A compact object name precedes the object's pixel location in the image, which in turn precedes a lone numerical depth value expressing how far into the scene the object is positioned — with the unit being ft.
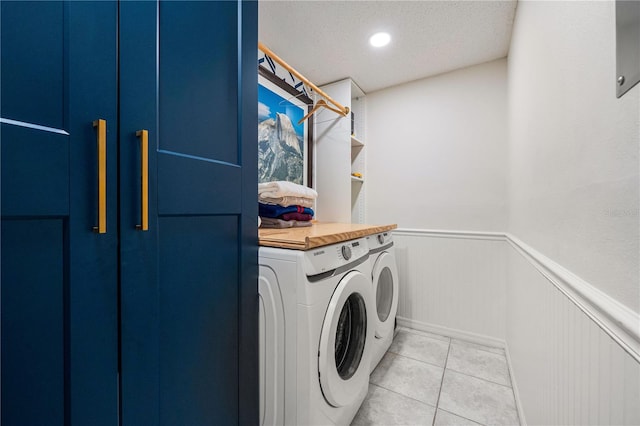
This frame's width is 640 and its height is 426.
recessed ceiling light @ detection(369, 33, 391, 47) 5.43
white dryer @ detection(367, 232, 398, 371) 5.36
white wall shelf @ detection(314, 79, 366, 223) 7.23
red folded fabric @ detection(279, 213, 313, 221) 5.16
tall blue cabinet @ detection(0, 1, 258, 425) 1.53
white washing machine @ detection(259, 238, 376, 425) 3.09
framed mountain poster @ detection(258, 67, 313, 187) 6.03
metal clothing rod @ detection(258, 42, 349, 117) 4.69
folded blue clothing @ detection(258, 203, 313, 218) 4.99
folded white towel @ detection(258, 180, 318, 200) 4.83
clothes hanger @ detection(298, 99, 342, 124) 6.34
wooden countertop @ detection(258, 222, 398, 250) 3.23
